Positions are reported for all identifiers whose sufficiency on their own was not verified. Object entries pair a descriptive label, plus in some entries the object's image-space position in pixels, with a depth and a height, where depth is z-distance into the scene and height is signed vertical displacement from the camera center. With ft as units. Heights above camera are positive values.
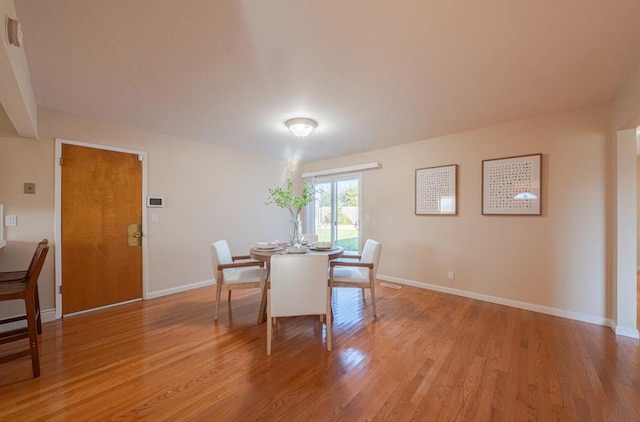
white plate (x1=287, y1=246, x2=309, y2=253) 8.88 -1.36
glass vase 10.17 -0.79
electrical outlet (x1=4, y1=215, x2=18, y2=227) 8.21 -0.32
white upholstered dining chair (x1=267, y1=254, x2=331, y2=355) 6.91 -2.10
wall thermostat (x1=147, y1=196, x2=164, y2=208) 11.29 +0.45
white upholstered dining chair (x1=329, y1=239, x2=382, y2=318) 8.97 -2.31
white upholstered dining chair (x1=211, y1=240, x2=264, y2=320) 8.80 -2.31
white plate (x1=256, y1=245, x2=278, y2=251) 9.67 -1.38
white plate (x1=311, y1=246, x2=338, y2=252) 9.30 -1.39
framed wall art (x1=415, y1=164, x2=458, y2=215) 11.78 +1.07
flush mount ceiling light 9.74 +3.38
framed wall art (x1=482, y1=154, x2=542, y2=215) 9.63 +1.08
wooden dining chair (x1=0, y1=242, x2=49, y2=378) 5.84 -2.29
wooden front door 9.30 -0.60
